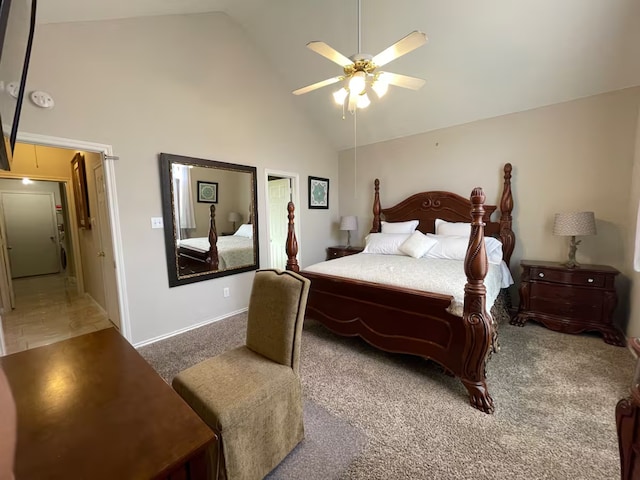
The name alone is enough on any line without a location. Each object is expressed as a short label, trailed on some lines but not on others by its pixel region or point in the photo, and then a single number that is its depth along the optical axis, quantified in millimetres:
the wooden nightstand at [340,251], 4418
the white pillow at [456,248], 3002
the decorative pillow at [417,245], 3268
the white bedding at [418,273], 2047
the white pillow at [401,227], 3933
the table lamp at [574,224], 2639
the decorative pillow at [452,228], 3414
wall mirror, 2871
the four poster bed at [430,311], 1754
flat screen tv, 694
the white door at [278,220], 4551
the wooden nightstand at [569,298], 2598
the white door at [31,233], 5895
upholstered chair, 1167
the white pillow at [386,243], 3604
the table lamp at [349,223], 4555
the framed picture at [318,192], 4504
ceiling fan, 1742
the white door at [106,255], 2756
